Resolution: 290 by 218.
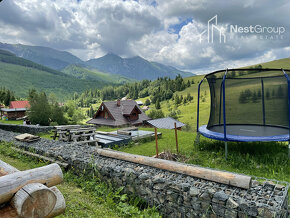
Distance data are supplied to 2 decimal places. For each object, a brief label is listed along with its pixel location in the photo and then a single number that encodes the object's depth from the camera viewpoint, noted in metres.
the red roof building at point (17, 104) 54.72
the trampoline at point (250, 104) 9.67
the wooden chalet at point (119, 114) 32.97
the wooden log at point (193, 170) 4.24
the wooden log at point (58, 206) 2.76
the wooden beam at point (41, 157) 7.11
